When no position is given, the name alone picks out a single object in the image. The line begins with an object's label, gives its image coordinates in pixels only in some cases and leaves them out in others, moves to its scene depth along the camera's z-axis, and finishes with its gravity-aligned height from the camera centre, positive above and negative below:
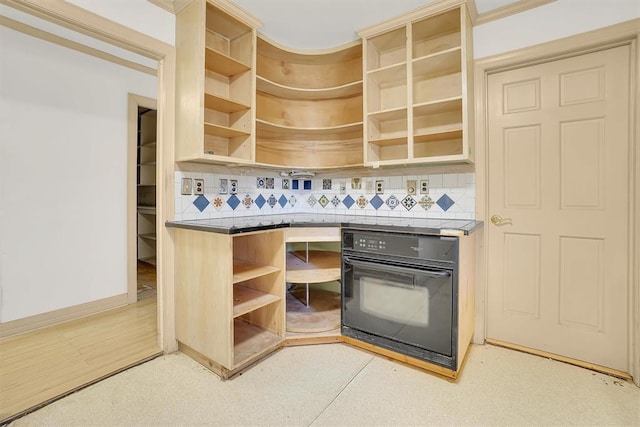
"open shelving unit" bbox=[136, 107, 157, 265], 4.28 +0.38
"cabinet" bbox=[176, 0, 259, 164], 1.91 +0.92
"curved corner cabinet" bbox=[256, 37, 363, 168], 2.56 +0.94
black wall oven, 1.73 -0.51
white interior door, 1.79 +0.04
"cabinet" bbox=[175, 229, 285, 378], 1.73 -0.57
